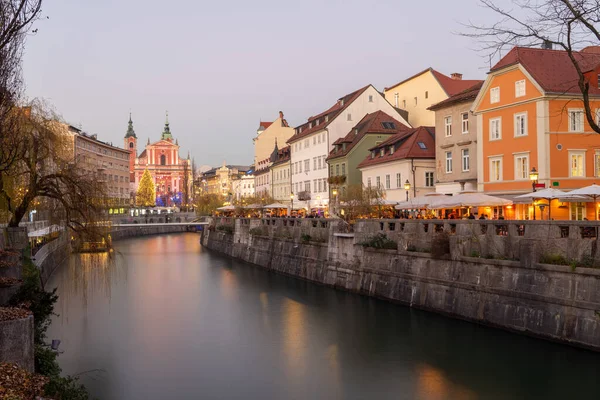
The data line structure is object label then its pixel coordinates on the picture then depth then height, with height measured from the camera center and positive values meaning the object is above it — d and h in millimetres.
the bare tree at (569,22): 14297 +4166
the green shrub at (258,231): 50188 -2325
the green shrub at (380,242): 29228 -2037
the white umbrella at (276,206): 60000 -305
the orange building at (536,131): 31766 +3574
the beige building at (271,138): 99812 +10649
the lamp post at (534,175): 24642 +931
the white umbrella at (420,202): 29797 -103
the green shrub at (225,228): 63147 -2561
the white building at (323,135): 61281 +7100
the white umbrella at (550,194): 23272 +123
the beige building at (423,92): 53500 +10193
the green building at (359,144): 55938 +5330
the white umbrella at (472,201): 26984 -95
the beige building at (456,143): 39188 +3723
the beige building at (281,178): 76312 +3274
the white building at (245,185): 147000 +4433
